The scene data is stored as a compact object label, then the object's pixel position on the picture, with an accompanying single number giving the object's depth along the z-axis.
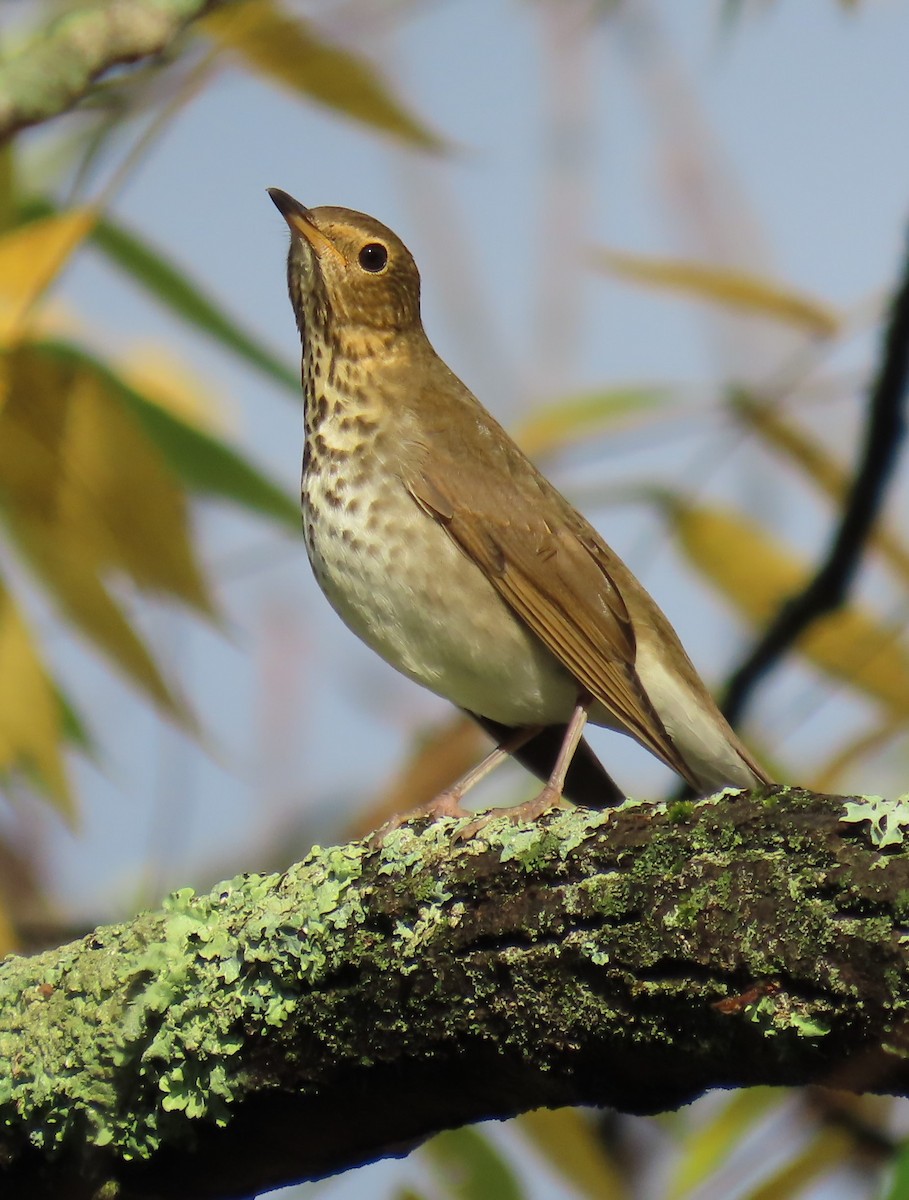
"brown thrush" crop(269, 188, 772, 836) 8.48
